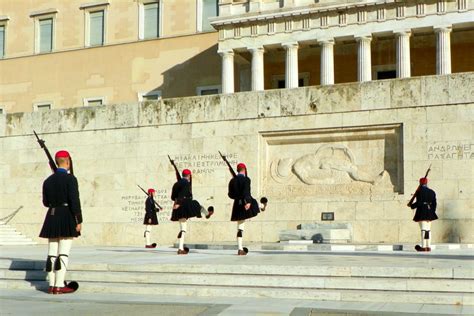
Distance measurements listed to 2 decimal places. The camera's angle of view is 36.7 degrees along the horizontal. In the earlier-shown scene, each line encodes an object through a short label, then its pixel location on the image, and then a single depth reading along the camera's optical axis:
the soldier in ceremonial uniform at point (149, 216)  19.80
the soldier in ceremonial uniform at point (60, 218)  10.02
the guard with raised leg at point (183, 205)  14.98
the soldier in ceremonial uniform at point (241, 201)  14.18
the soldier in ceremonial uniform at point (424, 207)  15.84
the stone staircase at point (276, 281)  9.38
